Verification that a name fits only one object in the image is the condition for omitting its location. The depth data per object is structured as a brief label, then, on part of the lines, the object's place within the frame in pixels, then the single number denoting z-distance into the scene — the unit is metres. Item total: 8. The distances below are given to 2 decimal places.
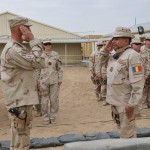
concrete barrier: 2.80
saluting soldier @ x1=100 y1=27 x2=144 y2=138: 4.34
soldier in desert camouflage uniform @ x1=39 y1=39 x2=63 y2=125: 7.93
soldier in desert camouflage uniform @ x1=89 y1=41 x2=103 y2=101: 10.94
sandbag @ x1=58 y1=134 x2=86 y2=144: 5.66
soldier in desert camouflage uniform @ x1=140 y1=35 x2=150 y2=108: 9.01
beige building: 29.39
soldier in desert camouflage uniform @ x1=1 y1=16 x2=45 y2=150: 4.29
